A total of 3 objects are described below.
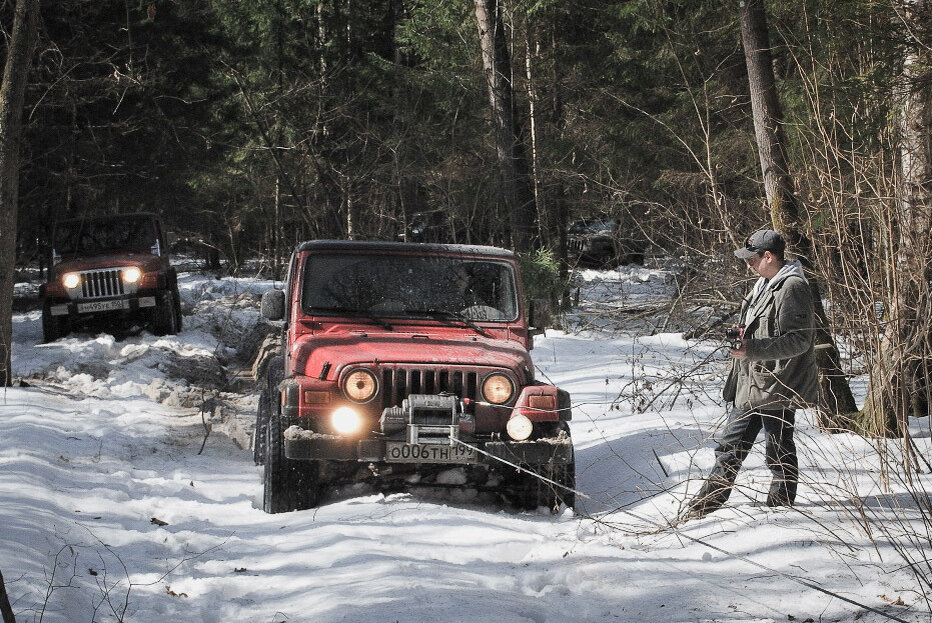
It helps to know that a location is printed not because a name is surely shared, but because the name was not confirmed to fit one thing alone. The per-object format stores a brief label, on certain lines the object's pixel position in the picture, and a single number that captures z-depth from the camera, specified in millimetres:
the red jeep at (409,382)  11172
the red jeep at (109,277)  28875
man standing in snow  10039
